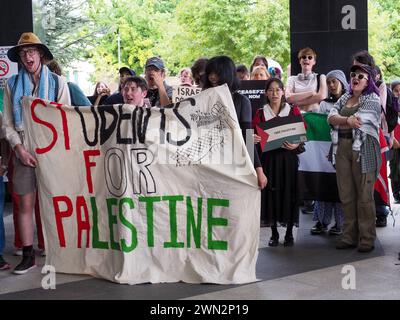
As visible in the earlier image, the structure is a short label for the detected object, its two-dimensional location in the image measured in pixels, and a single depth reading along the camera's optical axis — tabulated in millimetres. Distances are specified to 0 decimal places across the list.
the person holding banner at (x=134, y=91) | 6676
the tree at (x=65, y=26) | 22000
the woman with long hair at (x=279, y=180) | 7773
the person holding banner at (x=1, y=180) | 7000
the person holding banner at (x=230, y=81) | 6332
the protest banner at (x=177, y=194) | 6062
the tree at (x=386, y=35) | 32469
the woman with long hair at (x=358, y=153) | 7262
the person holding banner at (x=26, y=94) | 6746
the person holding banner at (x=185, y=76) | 10469
